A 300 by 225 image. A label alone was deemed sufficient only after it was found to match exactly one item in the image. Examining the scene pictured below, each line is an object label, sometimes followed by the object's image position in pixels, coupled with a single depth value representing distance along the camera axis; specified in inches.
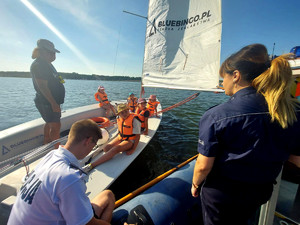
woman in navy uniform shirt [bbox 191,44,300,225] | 32.1
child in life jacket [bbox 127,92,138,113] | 257.8
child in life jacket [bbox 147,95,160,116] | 246.3
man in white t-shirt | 34.4
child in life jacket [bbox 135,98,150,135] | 165.2
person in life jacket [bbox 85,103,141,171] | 123.3
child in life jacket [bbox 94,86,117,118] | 241.8
